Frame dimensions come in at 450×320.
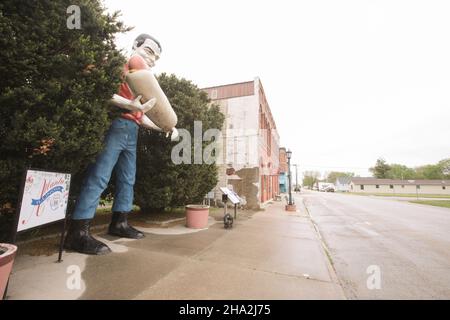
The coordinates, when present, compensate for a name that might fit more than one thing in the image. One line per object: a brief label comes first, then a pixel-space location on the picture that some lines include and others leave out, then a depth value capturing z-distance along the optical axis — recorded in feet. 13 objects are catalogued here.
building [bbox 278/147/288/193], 131.93
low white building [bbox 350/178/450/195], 221.87
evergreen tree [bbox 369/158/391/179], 284.20
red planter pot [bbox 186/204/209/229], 22.35
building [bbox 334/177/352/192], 320.09
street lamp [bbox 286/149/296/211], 44.42
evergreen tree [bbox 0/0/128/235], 9.58
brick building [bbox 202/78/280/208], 44.45
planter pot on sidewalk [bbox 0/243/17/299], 6.81
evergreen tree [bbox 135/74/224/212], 22.52
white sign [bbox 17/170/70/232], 8.87
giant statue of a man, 13.39
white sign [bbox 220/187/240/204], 24.77
